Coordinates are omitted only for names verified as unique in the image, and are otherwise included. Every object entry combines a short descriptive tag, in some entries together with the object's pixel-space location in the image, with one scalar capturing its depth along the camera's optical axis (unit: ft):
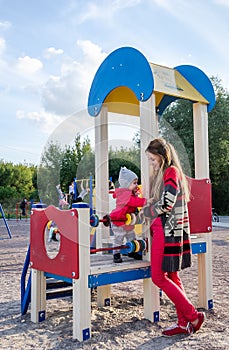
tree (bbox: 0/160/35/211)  88.94
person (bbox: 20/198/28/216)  79.71
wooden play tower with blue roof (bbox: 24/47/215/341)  10.46
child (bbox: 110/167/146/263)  11.63
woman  10.57
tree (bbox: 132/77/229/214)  69.72
